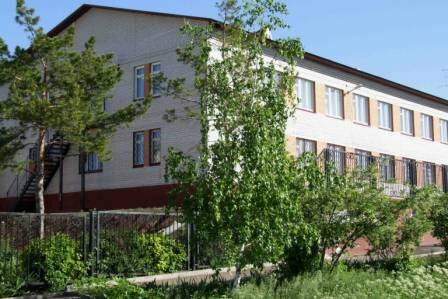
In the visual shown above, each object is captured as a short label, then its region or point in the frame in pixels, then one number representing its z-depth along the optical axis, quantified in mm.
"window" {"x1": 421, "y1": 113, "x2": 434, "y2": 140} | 39047
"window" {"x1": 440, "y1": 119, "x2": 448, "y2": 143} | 41188
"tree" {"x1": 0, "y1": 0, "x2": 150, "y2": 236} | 18578
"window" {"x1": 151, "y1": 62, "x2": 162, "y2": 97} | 25986
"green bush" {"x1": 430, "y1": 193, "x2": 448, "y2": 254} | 18266
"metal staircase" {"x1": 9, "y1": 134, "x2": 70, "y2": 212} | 28906
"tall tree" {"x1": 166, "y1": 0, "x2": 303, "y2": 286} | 11039
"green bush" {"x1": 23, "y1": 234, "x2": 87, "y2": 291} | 13797
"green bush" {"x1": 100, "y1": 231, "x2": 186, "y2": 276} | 15641
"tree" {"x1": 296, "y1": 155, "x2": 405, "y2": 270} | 12570
